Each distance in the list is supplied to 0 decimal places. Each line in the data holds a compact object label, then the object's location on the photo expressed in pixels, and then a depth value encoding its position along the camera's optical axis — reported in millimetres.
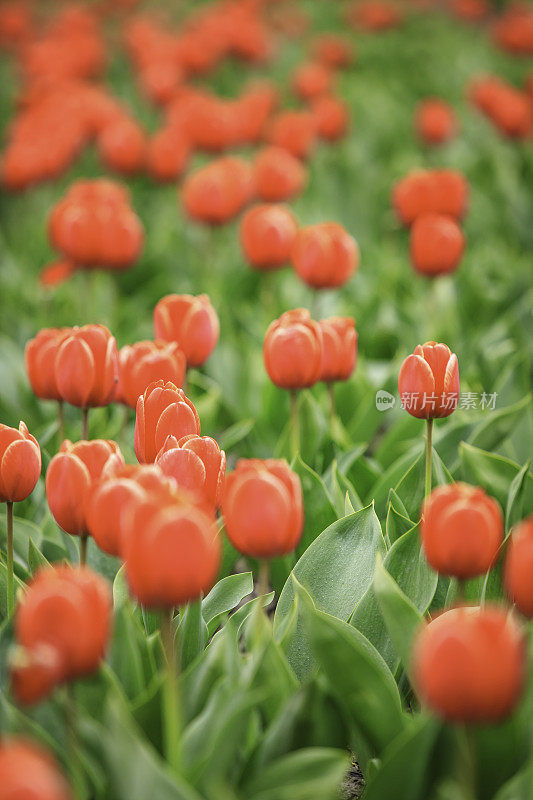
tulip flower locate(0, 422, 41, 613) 2336
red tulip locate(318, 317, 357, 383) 2590
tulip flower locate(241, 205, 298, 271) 3083
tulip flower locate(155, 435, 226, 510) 2298
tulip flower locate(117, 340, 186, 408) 2499
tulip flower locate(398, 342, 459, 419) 2410
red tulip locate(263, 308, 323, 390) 2513
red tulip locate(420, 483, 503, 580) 2204
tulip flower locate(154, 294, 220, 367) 2630
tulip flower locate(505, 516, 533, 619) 2161
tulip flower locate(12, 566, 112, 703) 2134
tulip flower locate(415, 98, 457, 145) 4963
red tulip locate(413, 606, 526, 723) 2116
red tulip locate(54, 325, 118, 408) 2491
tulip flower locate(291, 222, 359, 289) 2876
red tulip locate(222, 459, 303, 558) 2213
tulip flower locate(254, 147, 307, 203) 3939
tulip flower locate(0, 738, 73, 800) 2068
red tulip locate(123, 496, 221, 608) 2142
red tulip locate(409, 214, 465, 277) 2947
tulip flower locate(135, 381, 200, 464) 2371
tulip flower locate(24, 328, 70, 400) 2547
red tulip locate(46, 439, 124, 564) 2305
